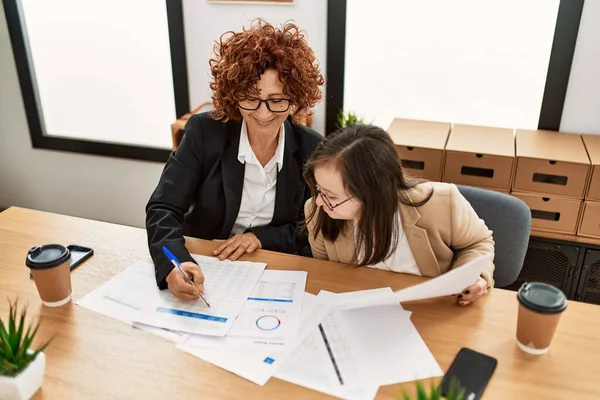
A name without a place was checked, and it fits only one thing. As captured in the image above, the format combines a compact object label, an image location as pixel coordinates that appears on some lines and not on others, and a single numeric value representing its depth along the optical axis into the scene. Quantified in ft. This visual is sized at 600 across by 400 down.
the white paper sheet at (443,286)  3.38
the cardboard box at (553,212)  6.73
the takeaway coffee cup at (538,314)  3.22
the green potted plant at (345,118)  8.04
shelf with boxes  6.66
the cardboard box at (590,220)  6.64
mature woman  4.83
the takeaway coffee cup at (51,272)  3.78
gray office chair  4.69
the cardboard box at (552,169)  6.59
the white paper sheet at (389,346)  3.21
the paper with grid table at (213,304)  3.68
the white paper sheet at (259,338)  3.30
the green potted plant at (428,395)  2.58
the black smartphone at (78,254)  4.48
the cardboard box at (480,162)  6.82
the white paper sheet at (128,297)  3.76
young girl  3.94
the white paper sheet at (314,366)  3.08
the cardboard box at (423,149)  7.05
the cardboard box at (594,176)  6.49
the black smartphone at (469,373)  3.06
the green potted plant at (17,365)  2.95
